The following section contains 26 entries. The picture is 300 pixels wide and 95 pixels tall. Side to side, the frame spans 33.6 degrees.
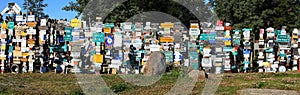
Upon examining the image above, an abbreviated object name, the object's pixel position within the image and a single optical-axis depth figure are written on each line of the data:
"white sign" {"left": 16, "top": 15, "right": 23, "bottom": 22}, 25.69
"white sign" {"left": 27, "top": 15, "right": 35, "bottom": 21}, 25.66
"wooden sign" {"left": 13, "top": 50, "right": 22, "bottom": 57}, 25.38
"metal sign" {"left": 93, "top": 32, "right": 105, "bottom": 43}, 25.33
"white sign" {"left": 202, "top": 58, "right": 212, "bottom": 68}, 25.92
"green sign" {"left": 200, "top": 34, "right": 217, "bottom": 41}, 26.23
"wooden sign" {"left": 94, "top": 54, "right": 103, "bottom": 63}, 25.20
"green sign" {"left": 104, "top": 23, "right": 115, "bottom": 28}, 25.58
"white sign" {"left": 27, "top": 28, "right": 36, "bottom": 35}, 25.48
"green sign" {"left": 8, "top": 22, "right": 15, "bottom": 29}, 25.52
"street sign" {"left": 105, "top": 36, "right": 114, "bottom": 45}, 25.64
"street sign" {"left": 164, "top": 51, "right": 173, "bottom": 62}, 26.20
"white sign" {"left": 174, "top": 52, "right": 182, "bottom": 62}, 26.41
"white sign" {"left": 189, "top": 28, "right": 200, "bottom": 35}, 26.41
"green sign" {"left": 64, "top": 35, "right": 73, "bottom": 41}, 25.70
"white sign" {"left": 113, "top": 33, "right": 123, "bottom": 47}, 25.77
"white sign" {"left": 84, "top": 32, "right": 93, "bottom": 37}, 26.08
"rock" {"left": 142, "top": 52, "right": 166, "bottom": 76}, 22.62
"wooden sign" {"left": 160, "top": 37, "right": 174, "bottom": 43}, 26.46
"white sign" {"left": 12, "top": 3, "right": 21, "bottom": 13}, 25.98
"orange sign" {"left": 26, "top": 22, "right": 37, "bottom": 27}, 25.56
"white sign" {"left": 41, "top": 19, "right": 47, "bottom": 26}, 25.89
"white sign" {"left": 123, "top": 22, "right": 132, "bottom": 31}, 26.67
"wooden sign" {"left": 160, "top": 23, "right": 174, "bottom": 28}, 26.66
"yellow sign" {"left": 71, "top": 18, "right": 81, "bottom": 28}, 25.70
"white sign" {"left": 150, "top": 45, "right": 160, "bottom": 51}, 25.61
